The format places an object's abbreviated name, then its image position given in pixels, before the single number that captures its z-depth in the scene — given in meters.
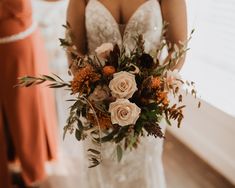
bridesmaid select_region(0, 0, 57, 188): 1.72
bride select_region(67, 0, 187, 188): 1.41
